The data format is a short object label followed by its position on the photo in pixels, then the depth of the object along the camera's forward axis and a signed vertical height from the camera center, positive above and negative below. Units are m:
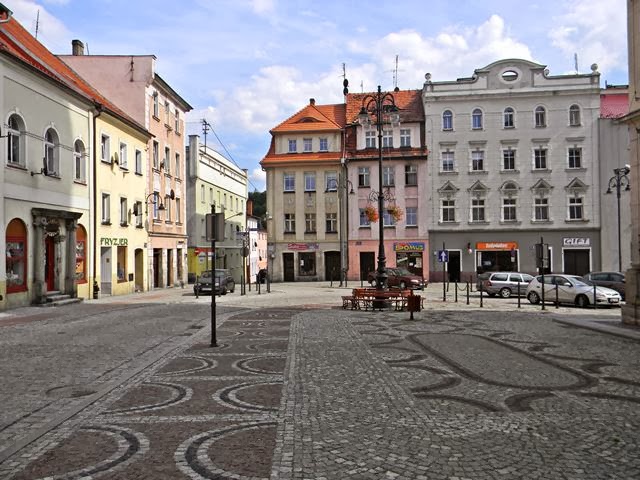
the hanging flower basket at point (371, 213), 36.53 +2.57
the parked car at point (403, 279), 37.38 -1.72
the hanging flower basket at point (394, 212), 34.89 +2.49
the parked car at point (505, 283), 31.30 -1.67
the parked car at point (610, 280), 27.47 -1.39
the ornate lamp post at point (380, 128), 21.88 +4.86
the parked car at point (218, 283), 32.44 -1.63
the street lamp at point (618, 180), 34.09 +4.72
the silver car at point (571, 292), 24.42 -1.76
